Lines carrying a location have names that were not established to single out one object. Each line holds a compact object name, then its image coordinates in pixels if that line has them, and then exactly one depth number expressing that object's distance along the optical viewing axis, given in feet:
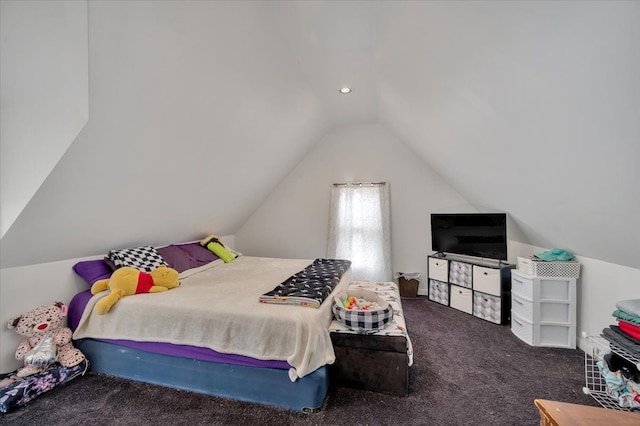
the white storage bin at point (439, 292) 11.71
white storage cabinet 8.07
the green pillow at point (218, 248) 12.25
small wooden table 2.91
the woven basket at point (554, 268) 8.07
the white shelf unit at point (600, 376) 4.86
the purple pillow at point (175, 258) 9.87
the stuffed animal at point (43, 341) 6.41
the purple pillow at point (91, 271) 7.77
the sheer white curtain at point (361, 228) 13.65
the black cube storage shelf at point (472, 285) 9.91
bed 5.64
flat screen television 10.23
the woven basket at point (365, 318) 6.20
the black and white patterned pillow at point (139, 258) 8.35
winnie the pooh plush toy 6.84
